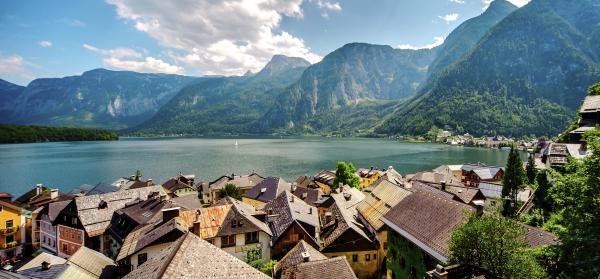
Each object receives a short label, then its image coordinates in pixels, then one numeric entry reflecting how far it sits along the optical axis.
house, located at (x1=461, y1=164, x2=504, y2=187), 90.17
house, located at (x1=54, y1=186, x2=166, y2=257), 45.97
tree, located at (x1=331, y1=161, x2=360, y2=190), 75.06
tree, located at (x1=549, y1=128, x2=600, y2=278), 12.62
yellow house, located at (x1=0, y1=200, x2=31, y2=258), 49.50
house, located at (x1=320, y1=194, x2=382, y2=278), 35.41
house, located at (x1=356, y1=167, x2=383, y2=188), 94.81
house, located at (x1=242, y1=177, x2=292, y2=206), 61.41
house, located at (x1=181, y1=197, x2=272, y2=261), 34.84
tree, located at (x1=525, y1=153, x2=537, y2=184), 58.82
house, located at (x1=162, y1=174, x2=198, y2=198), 78.69
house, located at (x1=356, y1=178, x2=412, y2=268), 35.94
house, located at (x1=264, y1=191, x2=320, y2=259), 37.31
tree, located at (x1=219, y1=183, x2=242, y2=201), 69.06
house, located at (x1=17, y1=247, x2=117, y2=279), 27.78
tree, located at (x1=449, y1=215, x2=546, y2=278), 14.41
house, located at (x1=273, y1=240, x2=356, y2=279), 22.45
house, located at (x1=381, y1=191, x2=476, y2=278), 22.14
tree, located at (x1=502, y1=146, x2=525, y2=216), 52.00
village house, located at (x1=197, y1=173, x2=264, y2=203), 77.62
